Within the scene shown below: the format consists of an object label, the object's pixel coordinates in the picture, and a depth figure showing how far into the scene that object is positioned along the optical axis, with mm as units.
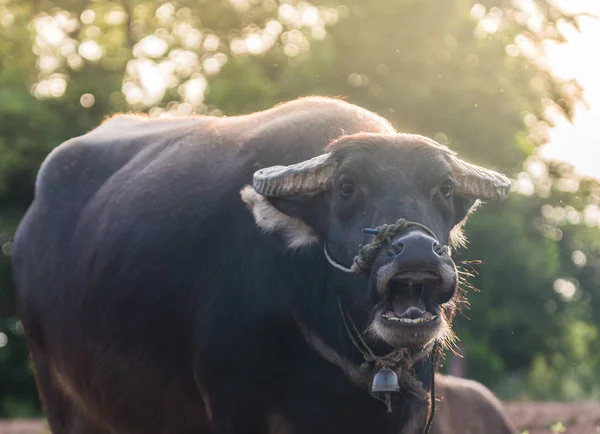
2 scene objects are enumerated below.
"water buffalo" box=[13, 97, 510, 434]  8791
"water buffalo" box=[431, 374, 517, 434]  17449
